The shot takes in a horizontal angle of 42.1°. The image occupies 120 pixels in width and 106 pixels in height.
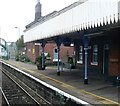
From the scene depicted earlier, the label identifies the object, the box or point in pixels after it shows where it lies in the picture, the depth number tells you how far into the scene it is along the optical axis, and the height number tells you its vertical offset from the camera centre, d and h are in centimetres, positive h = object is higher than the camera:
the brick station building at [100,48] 896 +62
